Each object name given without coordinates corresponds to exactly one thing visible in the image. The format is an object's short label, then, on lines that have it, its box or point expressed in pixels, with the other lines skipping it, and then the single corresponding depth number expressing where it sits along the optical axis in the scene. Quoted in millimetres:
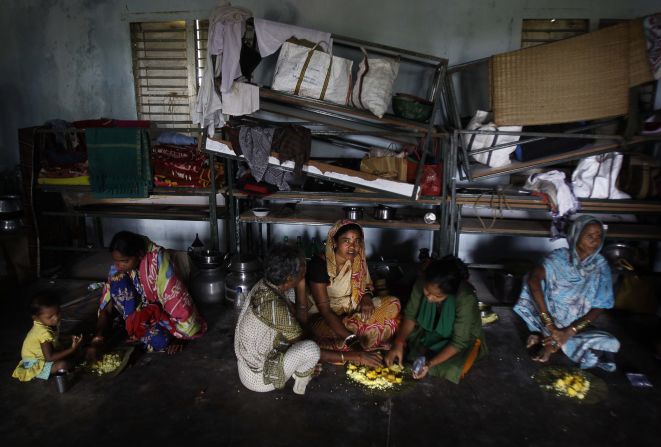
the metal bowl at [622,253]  4461
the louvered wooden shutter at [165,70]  5188
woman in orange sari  3328
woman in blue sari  3191
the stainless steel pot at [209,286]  4301
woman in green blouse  2797
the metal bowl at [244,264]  4156
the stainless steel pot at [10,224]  4887
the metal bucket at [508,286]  4273
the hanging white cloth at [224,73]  3721
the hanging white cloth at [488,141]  4102
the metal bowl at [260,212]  4680
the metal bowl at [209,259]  4289
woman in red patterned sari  3232
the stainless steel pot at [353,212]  4570
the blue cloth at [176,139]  4676
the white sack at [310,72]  3926
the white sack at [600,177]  4164
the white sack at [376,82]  4039
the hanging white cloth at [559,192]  4156
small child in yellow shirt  2863
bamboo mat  3646
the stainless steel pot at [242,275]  4156
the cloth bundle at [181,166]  4648
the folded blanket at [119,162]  4504
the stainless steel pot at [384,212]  4590
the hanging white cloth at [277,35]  3931
